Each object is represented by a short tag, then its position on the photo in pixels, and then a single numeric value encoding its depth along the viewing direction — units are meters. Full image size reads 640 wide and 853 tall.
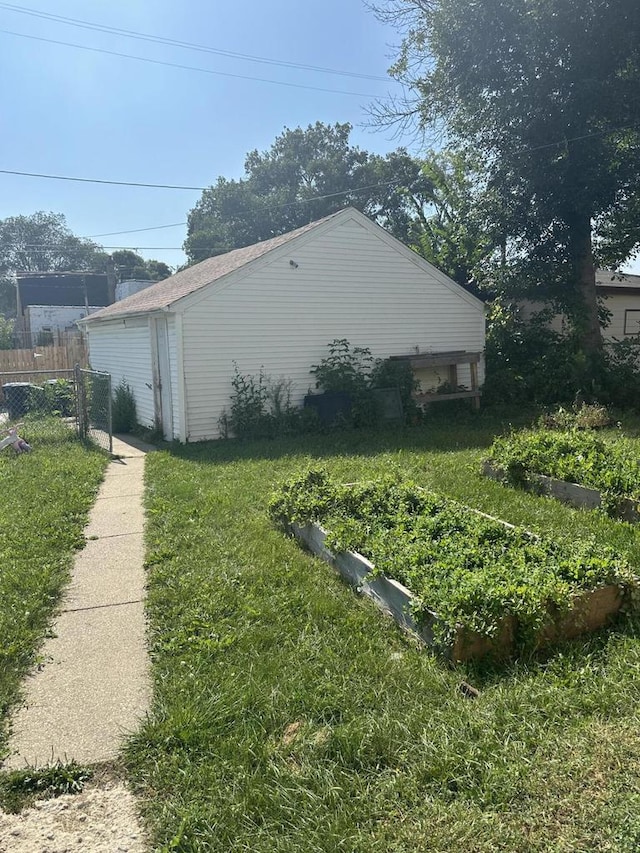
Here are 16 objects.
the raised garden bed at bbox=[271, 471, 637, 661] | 3.10
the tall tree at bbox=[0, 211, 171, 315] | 71.81
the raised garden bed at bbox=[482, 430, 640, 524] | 5.37
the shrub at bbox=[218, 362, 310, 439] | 10.85
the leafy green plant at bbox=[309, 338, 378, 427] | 11.45
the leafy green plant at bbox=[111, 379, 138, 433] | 12.79
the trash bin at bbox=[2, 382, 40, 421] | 13.88
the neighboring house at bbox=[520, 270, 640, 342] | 17.77
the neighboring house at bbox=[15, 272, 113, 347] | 31.79
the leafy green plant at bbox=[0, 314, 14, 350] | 26.53
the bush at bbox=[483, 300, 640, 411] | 13.46
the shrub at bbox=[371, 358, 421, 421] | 11.94
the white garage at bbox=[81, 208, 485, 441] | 10.55
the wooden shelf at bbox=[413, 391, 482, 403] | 12.42
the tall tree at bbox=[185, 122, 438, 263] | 37.62
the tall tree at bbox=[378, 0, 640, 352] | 12.22
